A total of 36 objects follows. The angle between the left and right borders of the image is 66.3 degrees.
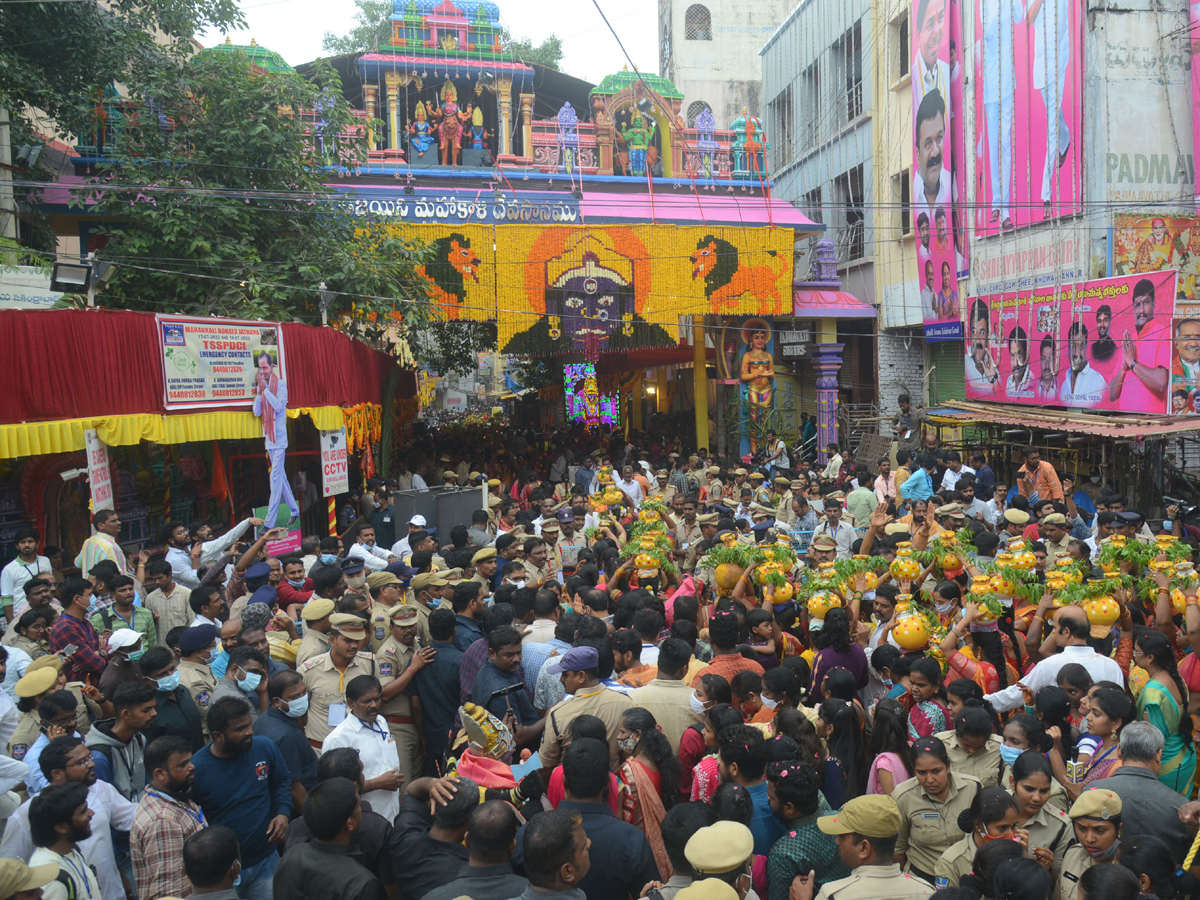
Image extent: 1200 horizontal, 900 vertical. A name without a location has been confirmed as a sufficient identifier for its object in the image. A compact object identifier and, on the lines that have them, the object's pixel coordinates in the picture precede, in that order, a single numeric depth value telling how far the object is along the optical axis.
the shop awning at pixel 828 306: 20.64
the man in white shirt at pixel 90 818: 3.83
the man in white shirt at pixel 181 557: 8.16
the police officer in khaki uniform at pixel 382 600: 6.41
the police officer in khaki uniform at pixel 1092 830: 3.34
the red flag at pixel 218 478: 12.15
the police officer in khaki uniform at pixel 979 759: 4.13
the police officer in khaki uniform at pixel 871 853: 3.22
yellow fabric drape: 8.32
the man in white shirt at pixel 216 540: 8.59
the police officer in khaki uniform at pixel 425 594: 6.38
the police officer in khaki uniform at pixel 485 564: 7.45
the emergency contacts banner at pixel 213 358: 9.96
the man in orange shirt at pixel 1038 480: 10.86
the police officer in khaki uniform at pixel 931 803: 3.90
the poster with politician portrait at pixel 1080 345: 13.14
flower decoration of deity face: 18.73
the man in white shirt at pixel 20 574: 7.68
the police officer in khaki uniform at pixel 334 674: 5.25
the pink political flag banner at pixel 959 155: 18.80
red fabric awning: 8.47
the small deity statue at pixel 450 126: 21.89
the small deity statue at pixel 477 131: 22.72
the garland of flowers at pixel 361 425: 13.78
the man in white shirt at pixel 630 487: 13.55
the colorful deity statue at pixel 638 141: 21.78
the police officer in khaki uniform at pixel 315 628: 5.70
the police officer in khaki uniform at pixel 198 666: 5.18
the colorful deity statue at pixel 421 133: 21.81
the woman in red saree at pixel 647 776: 3.97
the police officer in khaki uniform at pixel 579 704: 4.43
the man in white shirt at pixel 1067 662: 5.09
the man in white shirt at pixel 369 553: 8.82
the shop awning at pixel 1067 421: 11.73
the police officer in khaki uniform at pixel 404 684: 5.44
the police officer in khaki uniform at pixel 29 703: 4.71
